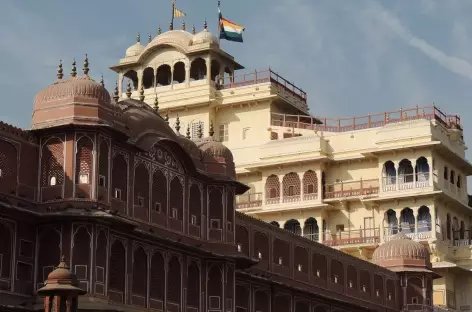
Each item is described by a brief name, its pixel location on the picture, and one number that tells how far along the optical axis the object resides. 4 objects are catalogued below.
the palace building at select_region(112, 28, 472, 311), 67.00
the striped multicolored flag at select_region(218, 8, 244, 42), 70.64
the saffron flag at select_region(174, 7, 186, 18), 74.31
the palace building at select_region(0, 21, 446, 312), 36.16
